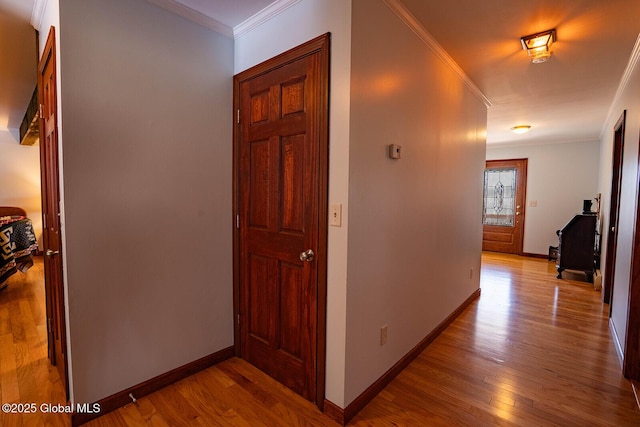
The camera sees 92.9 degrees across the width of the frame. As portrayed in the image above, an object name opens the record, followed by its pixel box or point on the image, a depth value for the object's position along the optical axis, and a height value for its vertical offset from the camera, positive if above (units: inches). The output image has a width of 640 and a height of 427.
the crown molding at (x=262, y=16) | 72.0 +45.1
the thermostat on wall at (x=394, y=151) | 75.1 +11.3
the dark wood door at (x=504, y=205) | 255.4 -6.0
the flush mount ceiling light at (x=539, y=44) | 85.0 +44.7
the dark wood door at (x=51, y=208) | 66.1 -4.1
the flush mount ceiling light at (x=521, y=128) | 185.0 +42.9
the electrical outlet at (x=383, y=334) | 77.1 -35.1
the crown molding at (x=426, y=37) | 72.5 +45.1
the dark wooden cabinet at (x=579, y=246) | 179.3 -28.1
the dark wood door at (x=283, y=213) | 68.3 -4.5
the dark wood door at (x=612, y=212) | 134.3 -5.6
